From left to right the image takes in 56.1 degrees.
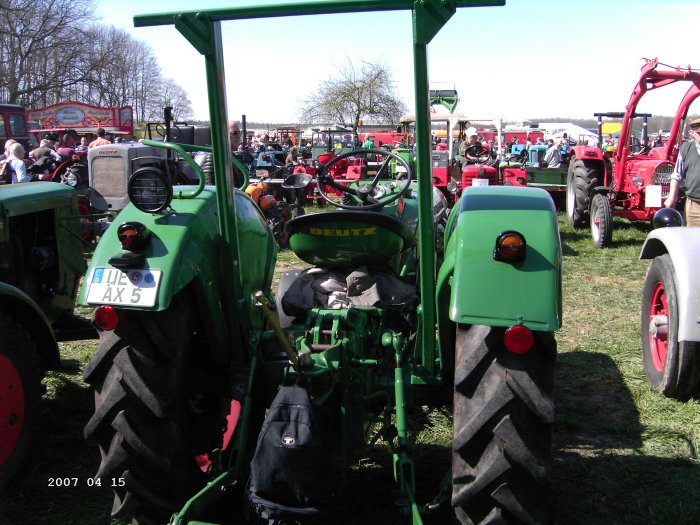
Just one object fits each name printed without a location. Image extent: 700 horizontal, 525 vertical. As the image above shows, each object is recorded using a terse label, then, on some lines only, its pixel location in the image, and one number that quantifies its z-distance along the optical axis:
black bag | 2.34
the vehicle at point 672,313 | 4.03
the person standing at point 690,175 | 6.41
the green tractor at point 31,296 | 3.20
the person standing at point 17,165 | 10.02
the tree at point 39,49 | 44.31
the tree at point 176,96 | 55.12
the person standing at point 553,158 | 17.75
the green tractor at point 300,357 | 2.31
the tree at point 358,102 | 29.16
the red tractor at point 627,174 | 9.89
